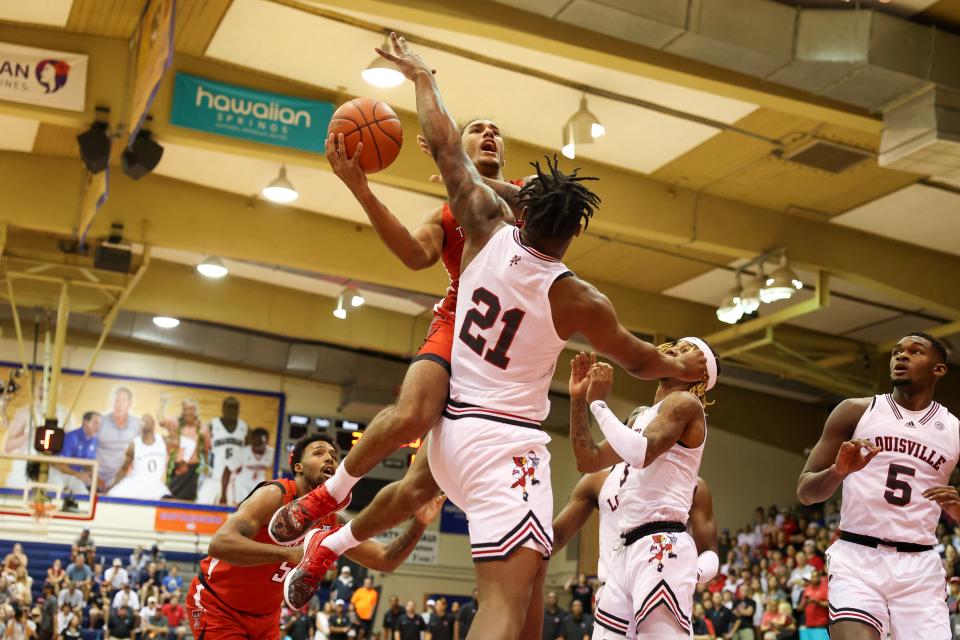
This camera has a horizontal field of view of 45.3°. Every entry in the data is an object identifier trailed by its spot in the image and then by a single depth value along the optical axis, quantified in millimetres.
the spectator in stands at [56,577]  23341
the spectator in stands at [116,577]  24359
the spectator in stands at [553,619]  21578
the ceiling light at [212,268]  21375
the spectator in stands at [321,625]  23312
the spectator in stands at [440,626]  23938
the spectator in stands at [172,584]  24953
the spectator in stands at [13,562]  21747
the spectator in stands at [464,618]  22234
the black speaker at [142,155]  14898
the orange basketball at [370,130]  5453
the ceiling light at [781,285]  16281
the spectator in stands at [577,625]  21181
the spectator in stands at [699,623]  18859
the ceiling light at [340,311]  22500
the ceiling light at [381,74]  12883
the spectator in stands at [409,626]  24250
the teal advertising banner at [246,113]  14789
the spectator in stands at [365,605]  24641
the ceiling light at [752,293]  16969
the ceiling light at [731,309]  17656
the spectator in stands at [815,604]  17281
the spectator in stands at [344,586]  25188
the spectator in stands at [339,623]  23500
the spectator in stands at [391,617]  24953
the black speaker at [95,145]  14586
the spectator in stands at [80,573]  23898
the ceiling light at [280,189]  16812
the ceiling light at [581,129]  13758
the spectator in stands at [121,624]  22766
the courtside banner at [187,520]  28219
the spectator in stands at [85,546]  24775
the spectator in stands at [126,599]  23344
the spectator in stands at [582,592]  22906
